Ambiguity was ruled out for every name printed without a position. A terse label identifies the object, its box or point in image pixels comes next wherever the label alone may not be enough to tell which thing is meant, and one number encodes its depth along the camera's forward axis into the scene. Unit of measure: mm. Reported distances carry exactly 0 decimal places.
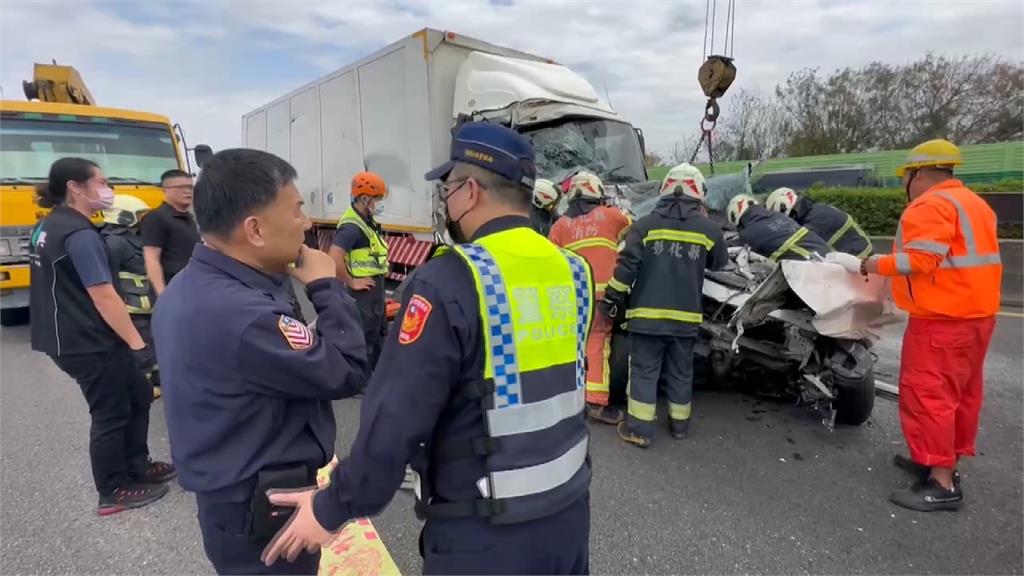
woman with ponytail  2779
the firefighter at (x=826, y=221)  4743
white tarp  3523
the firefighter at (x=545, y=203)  5004
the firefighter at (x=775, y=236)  4008
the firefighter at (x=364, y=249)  4391
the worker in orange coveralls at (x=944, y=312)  3078
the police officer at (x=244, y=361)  1388
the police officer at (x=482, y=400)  1254
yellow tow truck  6445
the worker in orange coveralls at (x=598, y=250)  4461
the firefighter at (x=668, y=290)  3844
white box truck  6512
